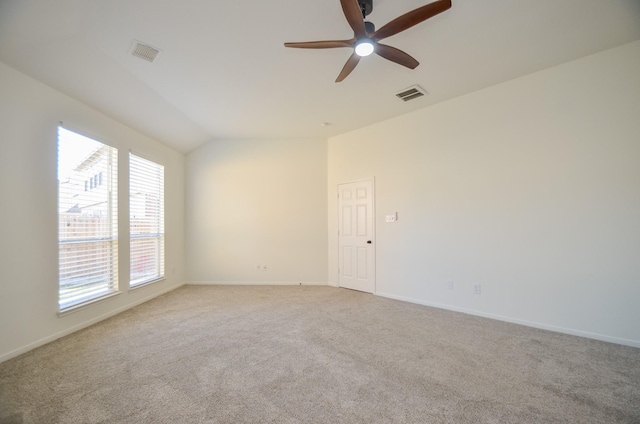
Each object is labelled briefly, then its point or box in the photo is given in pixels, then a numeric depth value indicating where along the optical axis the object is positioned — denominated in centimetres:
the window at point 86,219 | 308
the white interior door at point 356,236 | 483
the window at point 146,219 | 422
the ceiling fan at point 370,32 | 188
